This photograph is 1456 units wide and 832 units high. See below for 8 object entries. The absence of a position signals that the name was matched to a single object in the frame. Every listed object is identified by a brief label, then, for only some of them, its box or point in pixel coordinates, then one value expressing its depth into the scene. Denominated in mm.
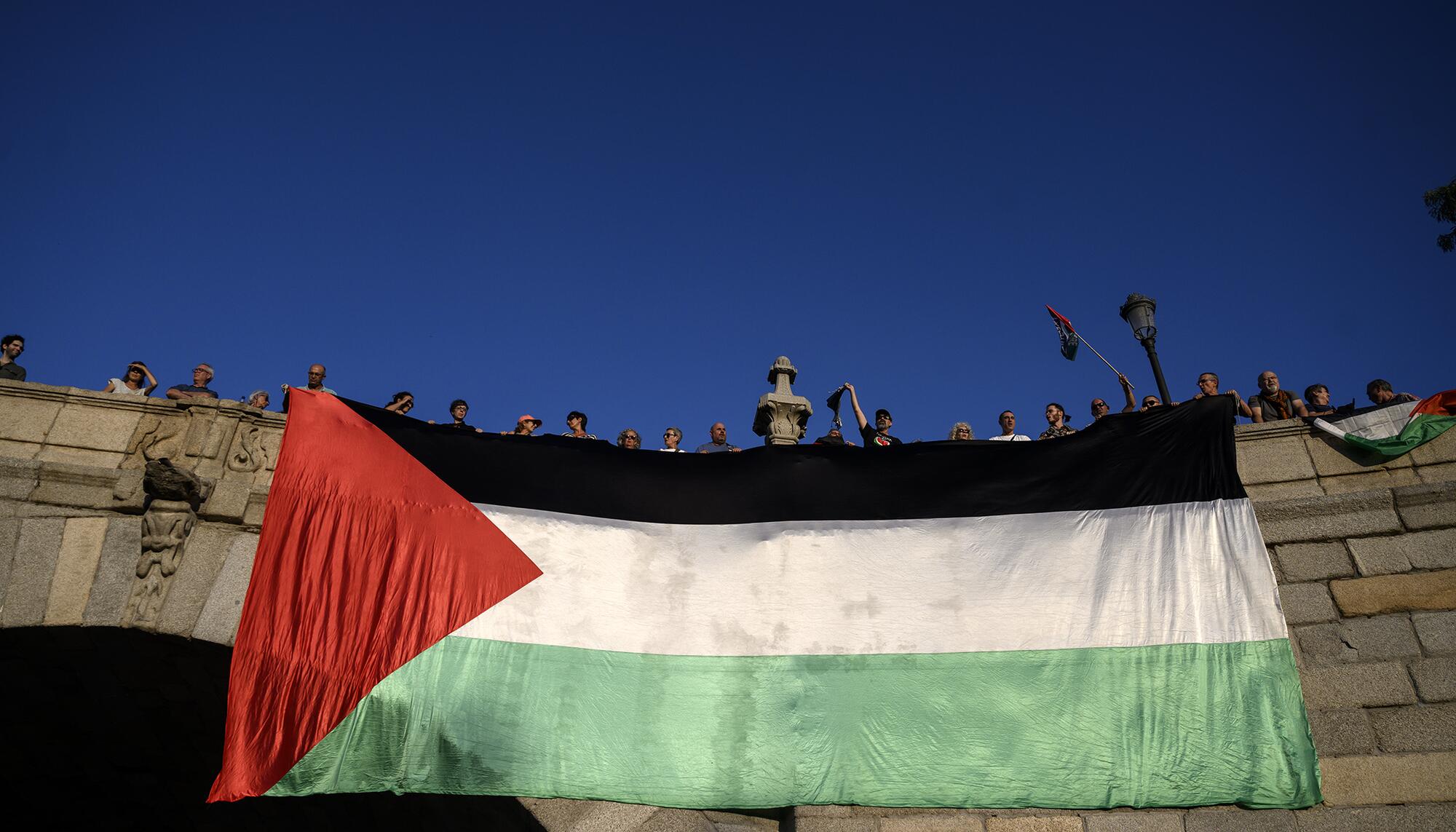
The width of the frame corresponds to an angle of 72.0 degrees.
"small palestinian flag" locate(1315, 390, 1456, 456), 7738
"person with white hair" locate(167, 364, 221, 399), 8875
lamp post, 9484
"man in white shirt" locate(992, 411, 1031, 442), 9898
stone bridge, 6699
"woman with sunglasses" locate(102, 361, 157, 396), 9359
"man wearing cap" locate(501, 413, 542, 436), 10070
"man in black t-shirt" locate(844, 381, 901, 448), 9633
